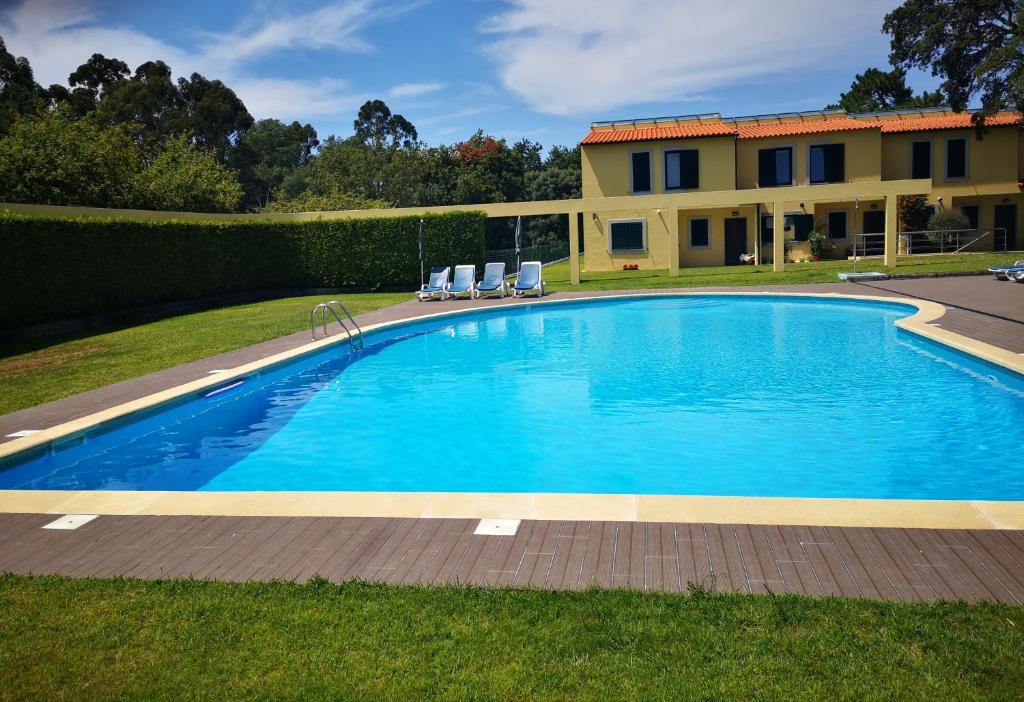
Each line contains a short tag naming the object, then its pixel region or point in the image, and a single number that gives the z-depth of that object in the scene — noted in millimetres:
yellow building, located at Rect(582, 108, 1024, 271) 29203
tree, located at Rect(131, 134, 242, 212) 26820
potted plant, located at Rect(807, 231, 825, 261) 28359
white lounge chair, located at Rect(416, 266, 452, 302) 20812
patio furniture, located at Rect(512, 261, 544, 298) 20609
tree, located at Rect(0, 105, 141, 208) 20781
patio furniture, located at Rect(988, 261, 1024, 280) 18344
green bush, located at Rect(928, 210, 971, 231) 28484
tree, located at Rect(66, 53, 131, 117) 55719
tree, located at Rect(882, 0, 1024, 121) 29344
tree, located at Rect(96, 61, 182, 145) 51031
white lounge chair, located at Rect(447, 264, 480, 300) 21078
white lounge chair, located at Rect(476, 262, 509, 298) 21109
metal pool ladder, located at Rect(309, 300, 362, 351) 13539
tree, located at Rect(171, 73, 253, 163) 54812
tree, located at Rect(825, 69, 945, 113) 45688
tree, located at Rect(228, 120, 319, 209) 56719
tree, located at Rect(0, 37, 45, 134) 34188
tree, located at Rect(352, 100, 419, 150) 77500
